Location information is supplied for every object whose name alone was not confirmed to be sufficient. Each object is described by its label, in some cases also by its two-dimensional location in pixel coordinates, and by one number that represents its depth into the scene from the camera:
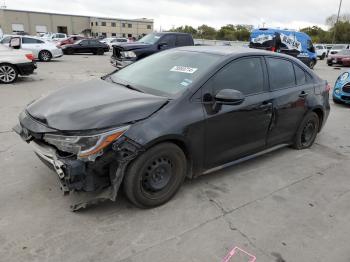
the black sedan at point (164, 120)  2.69
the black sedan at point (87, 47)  23.93
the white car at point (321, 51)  33.38
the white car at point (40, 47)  16.34
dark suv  11.38
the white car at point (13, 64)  9.54
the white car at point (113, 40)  34.30
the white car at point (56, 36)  34.34
